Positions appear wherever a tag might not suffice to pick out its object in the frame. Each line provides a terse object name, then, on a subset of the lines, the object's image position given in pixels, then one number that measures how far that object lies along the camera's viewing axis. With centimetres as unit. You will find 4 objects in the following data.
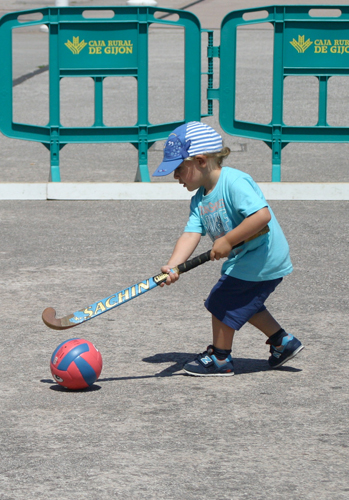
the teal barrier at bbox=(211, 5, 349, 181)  1571
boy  776
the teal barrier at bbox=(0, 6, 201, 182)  1568
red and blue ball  769
